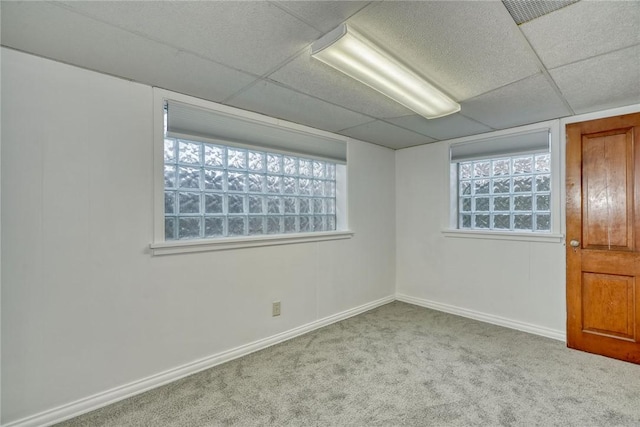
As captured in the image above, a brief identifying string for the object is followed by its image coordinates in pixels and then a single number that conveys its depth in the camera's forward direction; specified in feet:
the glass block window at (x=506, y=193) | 10.19
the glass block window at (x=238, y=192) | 7.81
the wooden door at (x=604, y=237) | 8.05
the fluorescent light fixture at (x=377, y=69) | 5.09
